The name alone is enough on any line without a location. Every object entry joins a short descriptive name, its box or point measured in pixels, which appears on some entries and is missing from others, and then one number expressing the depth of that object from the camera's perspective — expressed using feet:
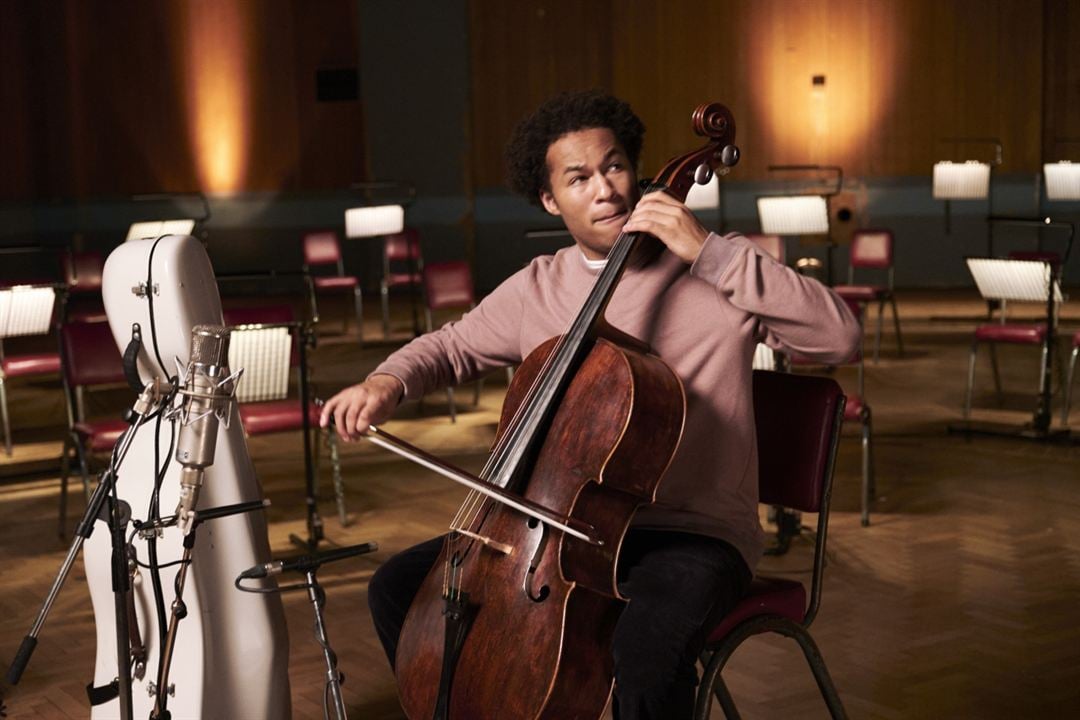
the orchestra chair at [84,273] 25.61
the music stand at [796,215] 26.18
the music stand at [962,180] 31.30
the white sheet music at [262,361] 14.23
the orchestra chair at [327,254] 29.27
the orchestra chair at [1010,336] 18.95
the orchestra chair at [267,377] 14.17
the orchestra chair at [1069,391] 18.39
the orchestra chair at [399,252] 29.45
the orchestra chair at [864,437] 14.37
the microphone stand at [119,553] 6.67
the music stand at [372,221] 27.71
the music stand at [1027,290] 18.30
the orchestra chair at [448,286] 22.88
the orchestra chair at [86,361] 14.92
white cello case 8.23
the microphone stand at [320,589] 5.90
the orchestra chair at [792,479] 7.07
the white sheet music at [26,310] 17.80
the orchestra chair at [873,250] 27.43
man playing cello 6.56
